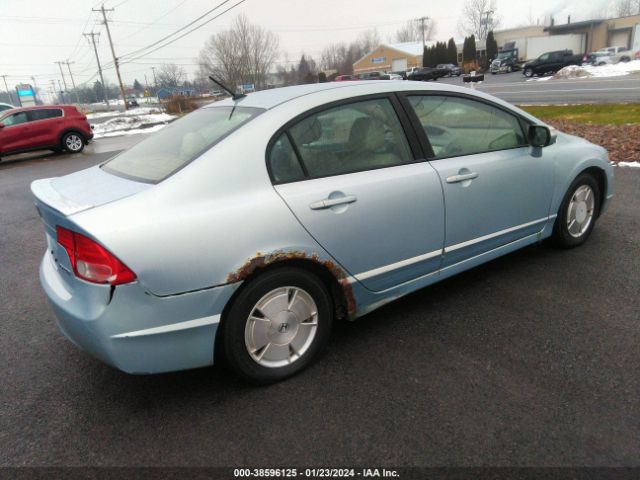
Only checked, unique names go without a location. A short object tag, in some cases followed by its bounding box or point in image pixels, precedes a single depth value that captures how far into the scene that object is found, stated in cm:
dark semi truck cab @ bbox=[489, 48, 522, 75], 4769
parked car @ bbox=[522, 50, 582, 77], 3706
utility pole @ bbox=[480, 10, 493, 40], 8988
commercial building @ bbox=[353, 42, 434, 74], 7650
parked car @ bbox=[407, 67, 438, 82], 4781
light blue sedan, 214
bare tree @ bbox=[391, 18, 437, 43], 11078
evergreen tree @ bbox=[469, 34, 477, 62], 6066
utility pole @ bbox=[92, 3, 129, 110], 4512
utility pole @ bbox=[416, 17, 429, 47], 8548
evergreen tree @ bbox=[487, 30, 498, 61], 6038
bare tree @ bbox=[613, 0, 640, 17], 10702
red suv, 1431
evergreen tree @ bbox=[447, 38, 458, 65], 6222
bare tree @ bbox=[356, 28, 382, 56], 11662
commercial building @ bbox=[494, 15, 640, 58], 6309
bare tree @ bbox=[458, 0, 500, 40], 9006
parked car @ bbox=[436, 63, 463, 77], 5115
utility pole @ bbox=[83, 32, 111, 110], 5656
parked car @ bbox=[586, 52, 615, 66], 3931
